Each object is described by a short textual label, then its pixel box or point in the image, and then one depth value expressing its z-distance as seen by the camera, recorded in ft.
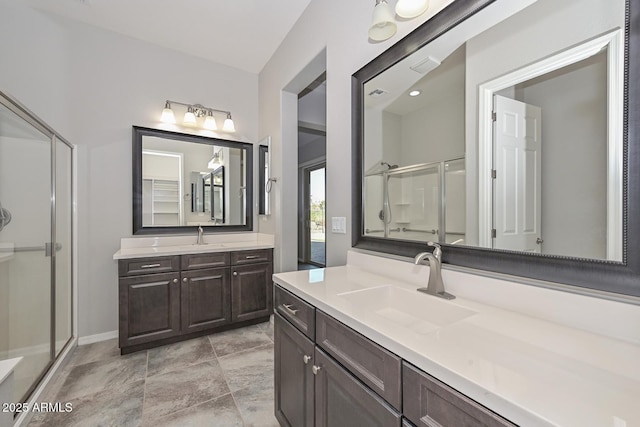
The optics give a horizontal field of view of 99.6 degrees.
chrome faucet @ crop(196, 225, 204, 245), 9.52
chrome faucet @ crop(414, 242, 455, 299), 3.64
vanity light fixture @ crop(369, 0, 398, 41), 4.09
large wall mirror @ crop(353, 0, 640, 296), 2.46
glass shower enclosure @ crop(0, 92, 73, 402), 5.26
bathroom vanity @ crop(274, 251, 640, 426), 1.62
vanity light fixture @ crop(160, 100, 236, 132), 9.03
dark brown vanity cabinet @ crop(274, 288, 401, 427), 2.62
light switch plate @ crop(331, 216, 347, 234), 6.03
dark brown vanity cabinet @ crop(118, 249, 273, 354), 7.36
